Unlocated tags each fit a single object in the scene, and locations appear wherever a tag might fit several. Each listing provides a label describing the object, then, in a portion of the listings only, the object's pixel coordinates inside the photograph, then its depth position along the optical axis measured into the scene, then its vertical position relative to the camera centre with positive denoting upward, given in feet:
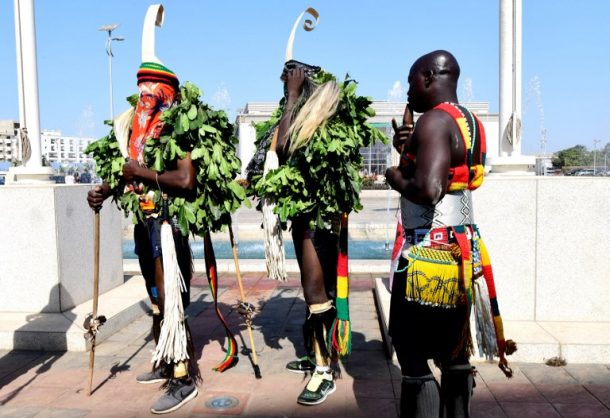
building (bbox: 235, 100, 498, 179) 157.99 +17.86
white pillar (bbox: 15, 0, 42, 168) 17.97 +4.01
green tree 248.71 +8.45
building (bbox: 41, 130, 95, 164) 375.78 +31.99
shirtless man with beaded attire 7.27 -1.20
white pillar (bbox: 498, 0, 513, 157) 16.51 +3.71
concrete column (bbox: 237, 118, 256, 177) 156.04 +12.63
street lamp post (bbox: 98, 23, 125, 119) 108.06 +32.48
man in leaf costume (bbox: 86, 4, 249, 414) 10.89 -0.12
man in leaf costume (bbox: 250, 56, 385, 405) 10.76 -0.17
